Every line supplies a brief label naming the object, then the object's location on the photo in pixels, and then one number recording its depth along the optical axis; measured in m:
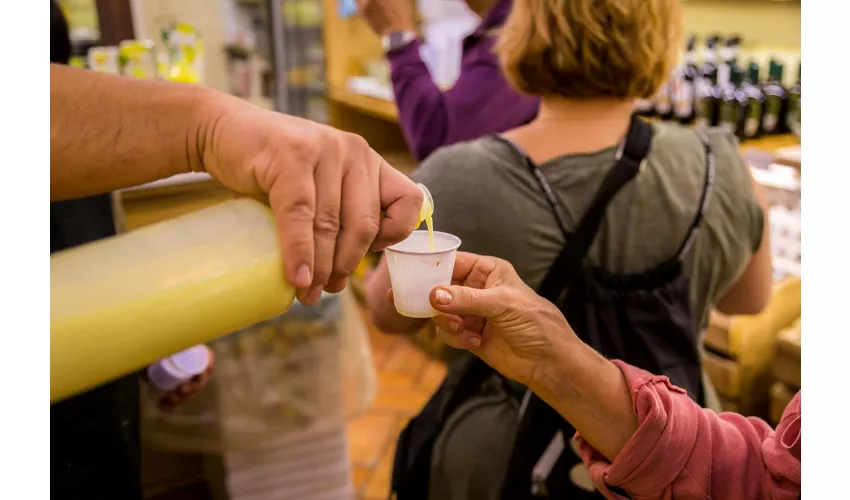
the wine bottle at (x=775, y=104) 1.95
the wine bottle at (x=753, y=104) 1.96
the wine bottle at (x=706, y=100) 2.01
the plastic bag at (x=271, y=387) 1.65
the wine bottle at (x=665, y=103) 1.96
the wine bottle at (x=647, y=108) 1.95
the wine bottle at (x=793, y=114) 1.87
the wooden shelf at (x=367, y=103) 2.47
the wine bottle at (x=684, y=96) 1.98
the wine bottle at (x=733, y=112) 2.00
